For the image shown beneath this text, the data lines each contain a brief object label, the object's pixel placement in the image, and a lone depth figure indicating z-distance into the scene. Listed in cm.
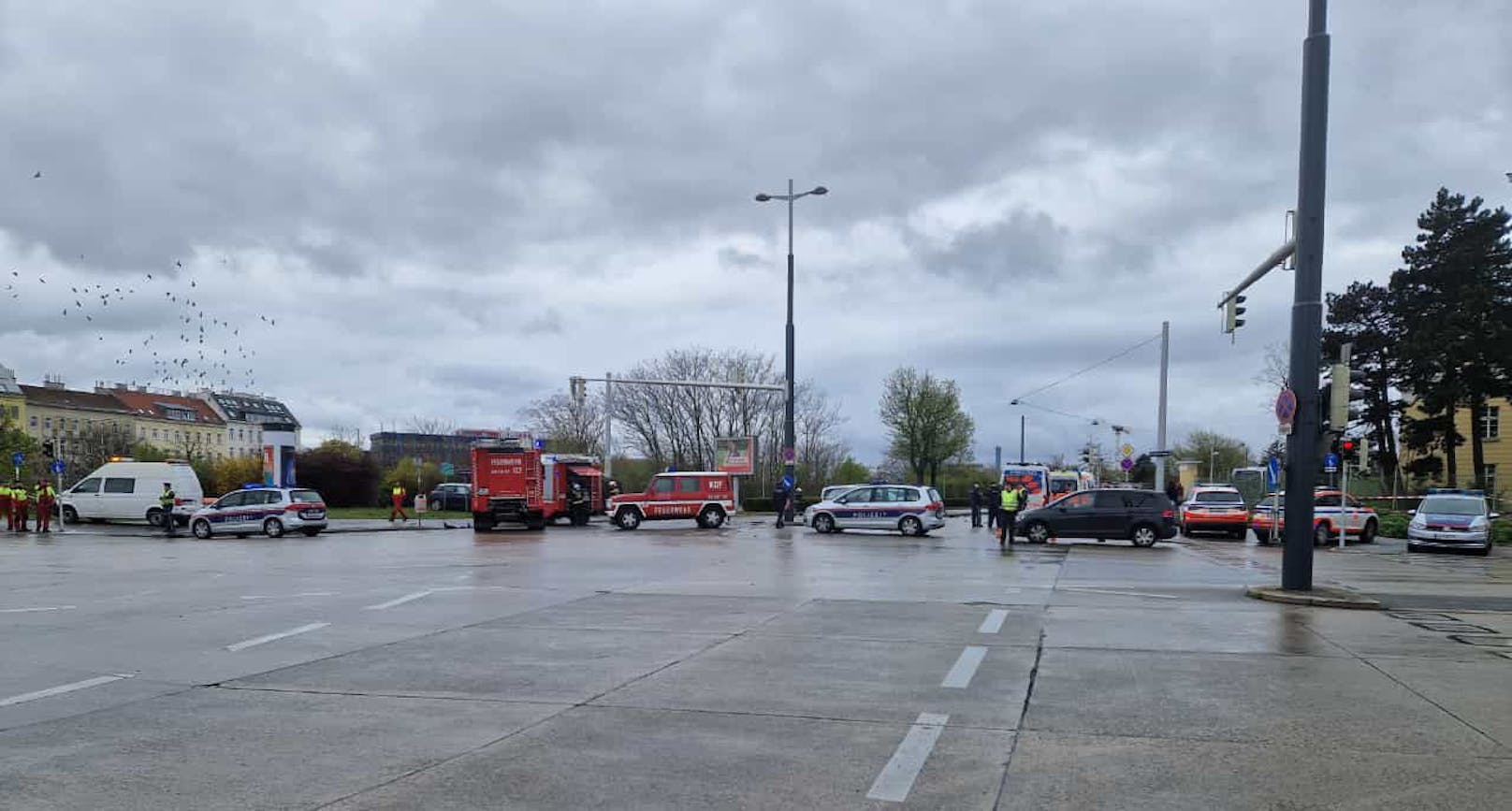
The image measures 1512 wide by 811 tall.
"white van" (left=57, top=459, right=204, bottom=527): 3672
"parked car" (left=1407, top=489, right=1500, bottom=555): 2678
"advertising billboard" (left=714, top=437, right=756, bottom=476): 4903
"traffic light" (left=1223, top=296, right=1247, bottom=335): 2250
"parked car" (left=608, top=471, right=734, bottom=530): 3572
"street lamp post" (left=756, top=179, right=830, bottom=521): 3603
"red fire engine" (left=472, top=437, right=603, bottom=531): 3506
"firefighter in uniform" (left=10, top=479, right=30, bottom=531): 3441
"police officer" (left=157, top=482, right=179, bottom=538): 3244
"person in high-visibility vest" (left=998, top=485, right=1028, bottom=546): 2692
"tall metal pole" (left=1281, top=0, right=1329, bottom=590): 1413
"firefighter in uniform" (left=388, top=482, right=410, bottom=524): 3894
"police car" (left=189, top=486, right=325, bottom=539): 3206
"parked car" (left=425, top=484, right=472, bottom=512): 5712
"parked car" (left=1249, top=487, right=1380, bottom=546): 2917
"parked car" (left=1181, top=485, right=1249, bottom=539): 3244
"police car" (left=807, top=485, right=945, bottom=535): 3091
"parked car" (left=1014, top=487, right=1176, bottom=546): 2706
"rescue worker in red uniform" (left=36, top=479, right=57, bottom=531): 3341
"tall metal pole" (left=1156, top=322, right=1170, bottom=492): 3891
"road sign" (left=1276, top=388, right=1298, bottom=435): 1424
